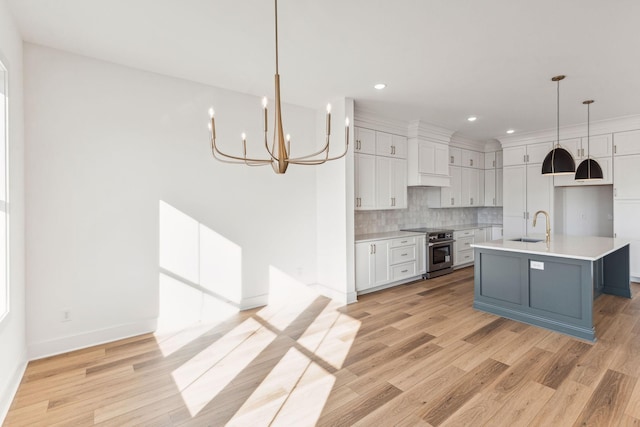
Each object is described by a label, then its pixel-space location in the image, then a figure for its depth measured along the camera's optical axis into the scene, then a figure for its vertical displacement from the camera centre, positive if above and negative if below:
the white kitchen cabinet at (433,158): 5.59 +0.92
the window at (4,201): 2.27 +0.09
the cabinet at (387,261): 4.68 -0.80
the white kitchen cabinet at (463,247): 6.25 -0.74
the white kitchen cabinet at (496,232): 7.13 -0.51
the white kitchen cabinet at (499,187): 7.15 +0.49
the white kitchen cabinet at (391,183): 5.14 +0.45
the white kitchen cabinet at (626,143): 5.19 +1.06
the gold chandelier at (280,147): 1.86 +0.38
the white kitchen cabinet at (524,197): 6.16 +0.22
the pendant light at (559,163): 3.74 +0.53
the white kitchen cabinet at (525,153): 6.18 +1.10
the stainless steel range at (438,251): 5.62 -0.75
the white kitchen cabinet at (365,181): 4.86 +0.45
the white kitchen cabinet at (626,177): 5.18 +0.50
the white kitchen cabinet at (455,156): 6.57 +1.09
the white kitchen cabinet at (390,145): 5.15 +1.07
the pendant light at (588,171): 4.11 +0.47
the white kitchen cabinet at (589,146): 5.44 +1.07
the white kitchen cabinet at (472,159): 6.87 +1.10
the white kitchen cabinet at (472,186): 6.83 +0.50
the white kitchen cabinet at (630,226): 5.18 -0.30
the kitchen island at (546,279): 3.23 -0.80
